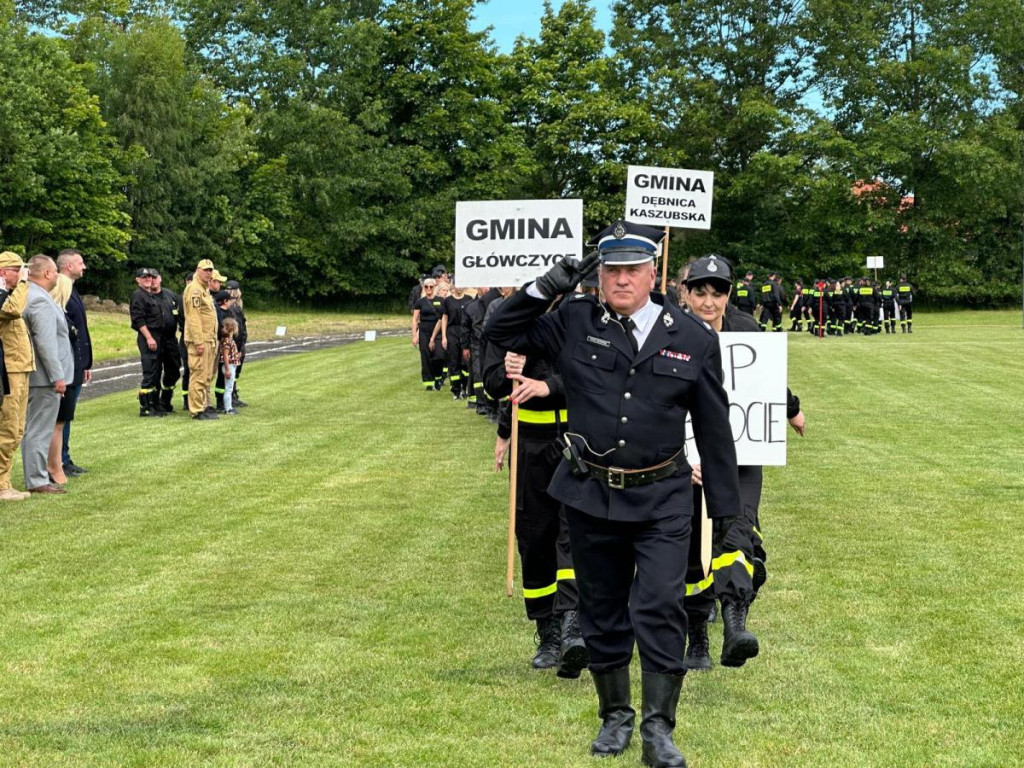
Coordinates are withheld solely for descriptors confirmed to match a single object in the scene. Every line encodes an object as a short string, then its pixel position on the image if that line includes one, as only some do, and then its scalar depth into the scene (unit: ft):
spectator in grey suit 40.01
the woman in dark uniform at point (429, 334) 78.84
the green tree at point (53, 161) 182.70
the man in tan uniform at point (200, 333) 61.26
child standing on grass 63.41
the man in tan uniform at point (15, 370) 38.45
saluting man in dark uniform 17.65
